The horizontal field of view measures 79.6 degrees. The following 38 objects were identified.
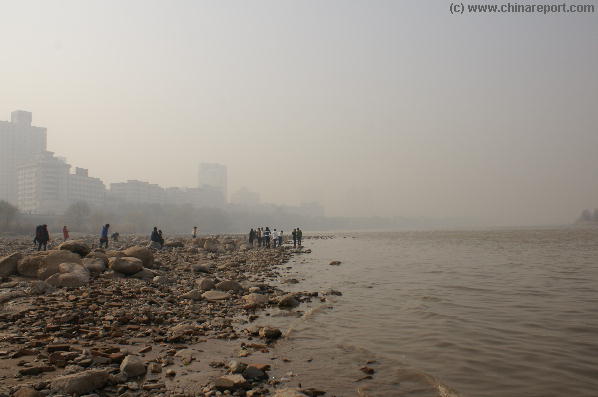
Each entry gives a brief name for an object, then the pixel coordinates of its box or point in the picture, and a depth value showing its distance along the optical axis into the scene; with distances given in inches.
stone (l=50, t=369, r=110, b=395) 199.0
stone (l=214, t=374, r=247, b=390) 214.8
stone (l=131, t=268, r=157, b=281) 572.2
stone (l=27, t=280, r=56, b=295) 418.6
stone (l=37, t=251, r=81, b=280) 505.9
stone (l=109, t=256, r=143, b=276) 561.0
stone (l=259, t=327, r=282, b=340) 326.6
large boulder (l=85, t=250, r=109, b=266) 592.5
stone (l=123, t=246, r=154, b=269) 660.1
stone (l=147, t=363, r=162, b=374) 238.5
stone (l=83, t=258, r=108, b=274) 542.6
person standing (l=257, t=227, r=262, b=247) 1578.5
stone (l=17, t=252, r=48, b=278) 517.3
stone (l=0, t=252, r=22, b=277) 512.1
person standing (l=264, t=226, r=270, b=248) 1539.4
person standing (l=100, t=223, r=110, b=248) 1099.3
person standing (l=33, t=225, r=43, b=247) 979.0
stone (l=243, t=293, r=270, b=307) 447.6
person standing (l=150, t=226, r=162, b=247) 1185.2
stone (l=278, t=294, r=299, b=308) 457.4
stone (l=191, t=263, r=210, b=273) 724.7
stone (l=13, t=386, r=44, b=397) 187.9
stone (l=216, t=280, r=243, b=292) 530.9
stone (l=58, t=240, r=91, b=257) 642.2
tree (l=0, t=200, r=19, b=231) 2915.8
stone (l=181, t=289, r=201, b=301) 463.8
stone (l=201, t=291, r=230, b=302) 467.5
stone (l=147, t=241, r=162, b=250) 1190.6
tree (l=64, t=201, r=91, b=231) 4023.1
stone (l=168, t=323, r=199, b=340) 309.1
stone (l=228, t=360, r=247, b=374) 235.6
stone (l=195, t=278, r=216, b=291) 527.8
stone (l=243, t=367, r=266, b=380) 234.4
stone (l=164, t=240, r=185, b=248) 1298.0
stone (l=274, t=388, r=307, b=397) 200.5
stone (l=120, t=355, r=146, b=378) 229.0
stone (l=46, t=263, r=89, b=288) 463.5
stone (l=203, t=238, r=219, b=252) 1300.7
